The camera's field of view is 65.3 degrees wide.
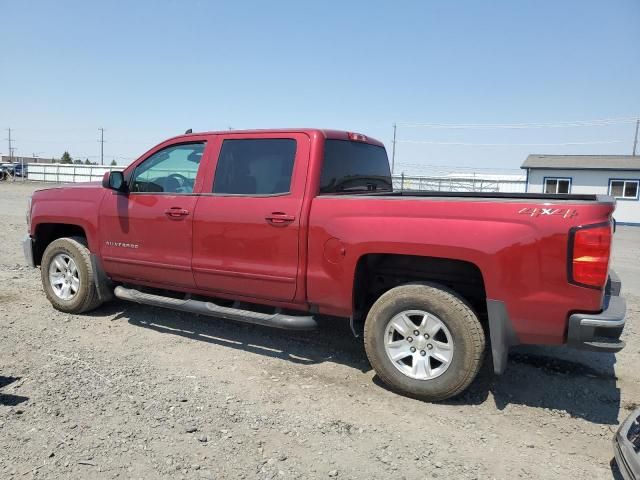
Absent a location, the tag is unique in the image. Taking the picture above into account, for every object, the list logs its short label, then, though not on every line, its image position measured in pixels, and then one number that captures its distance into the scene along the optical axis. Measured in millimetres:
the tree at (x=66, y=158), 93388
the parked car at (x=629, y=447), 2375
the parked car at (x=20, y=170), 47719
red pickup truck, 3238
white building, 22891
